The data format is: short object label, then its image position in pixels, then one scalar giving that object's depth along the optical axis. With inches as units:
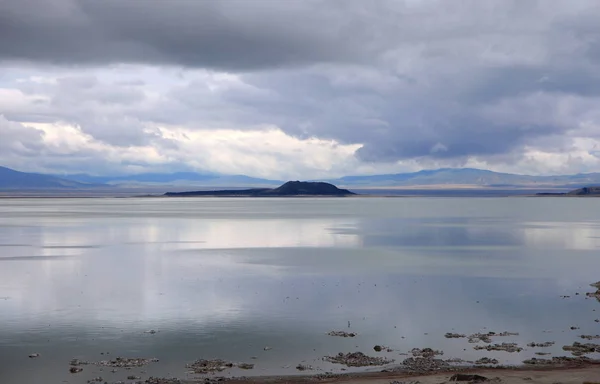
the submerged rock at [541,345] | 1027.9
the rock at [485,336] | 1064.2
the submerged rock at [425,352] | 972.6
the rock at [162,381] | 827.4
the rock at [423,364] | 891.4
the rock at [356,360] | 926.9
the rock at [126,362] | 910.4
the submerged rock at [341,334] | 1103.0
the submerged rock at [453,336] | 1087.0
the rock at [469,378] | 795.4
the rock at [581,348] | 989.8
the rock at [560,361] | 920.9
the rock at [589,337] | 1084.5
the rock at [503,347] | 1002.7
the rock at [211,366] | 896.3
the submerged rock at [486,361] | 921.5
